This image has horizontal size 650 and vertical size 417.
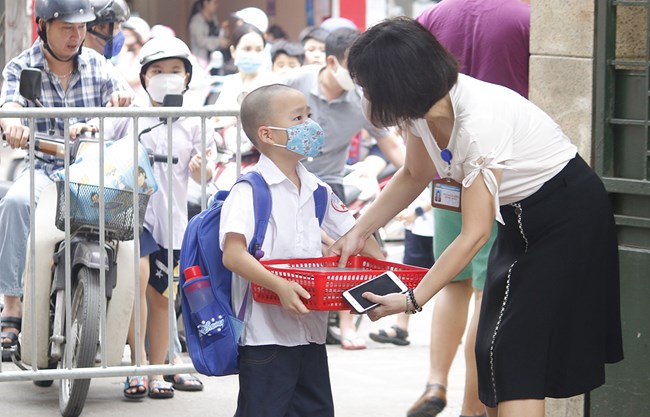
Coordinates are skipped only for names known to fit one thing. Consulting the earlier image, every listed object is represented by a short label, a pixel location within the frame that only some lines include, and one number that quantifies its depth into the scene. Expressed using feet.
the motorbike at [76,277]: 34.39
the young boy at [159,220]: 37.69
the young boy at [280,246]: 26.39
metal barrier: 33.20
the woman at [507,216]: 23.94
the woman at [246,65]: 60.33
